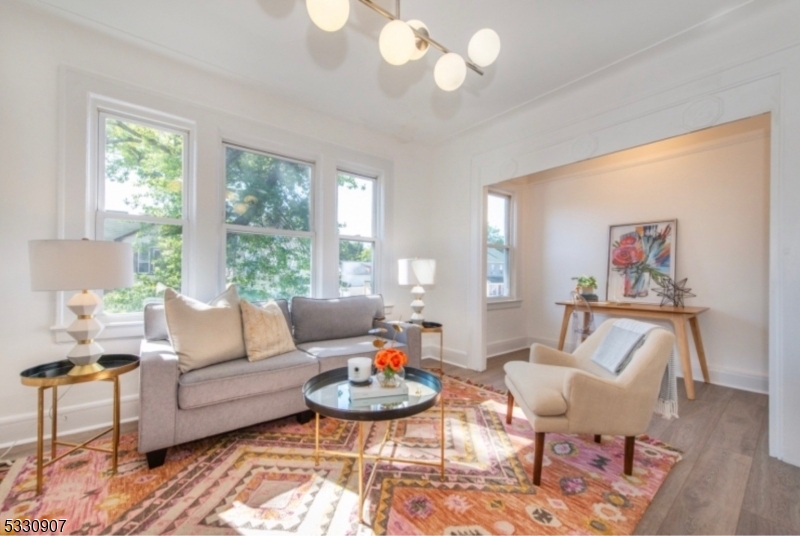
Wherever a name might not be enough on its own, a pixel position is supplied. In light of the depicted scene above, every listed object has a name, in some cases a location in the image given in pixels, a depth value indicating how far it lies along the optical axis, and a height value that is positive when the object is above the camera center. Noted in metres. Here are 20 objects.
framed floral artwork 3.67 +0.13
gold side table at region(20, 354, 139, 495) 1.70 -0.60
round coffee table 1.54 -0.67
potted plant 3.95 -0.18
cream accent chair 1.75 -0.68
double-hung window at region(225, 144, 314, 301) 3.05 +0.40
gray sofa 1.88 -0.74
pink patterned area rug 1.49 -1.13
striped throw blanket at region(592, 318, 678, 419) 2.01 -0.54
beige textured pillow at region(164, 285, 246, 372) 2.14 -0.43
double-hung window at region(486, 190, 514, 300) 4.66 +0.31
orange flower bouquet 1.79 -0.51
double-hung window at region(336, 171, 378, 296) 3.75 +0.40
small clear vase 1.81 -0.60
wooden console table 3.01 -0.43
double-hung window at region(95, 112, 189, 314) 2.50 +0.51
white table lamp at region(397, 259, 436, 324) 3.47 -0.04
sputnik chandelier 1.33 +1.02
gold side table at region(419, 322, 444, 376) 3.39 -0.61
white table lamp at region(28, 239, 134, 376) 1.73 -0.05
